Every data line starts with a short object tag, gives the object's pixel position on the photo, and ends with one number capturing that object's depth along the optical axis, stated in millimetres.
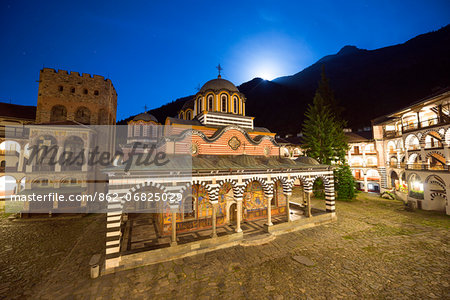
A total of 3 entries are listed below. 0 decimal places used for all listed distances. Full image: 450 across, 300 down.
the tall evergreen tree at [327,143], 21844
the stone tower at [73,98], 24172
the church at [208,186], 9016
